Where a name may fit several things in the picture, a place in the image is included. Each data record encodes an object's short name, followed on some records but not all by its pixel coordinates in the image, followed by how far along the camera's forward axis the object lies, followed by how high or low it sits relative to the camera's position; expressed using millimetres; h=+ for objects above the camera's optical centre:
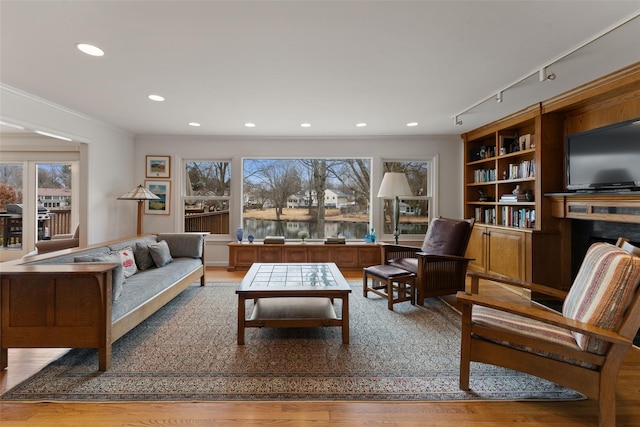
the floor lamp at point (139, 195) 4359 +251
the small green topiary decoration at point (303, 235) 5211 -402
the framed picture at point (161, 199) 5203 +228
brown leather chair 3229 -554
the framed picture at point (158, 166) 5184 +796
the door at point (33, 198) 5273 +252
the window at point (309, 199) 5461 +247
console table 5004 -708
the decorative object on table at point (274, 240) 5051 -478
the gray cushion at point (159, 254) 3400 -488
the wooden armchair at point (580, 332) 1465 -663
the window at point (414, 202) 5410 +190
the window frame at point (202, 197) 5285 +326
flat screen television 2713 +551
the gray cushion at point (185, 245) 3904 -437
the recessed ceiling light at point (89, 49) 2162 +1223
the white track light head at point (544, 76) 2477 +1154
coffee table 2340 -806
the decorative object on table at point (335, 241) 5105 -496
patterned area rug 1772 -1068
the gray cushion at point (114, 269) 2180 -440
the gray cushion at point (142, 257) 3334 -510
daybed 1948 -638
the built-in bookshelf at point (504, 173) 3904 +589
